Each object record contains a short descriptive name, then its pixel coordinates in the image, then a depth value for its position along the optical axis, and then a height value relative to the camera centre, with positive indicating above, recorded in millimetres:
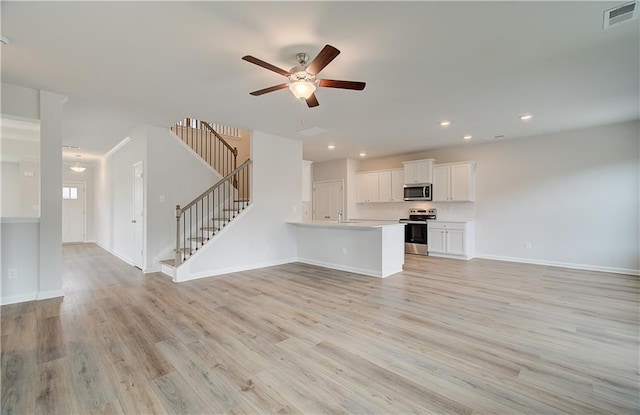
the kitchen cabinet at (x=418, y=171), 7418 +927
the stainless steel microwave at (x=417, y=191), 7418 +385
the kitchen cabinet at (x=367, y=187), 8555 +566
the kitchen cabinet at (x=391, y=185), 8078 +593
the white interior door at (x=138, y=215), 5711 -195
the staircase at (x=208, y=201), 5371 +109
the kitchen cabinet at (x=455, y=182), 6865 +598
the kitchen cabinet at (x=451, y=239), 6676 -816
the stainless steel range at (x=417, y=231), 7412 -671
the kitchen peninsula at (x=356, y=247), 5105 -807
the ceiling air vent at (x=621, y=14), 2221 +1559
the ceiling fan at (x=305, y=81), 2610 +1238
